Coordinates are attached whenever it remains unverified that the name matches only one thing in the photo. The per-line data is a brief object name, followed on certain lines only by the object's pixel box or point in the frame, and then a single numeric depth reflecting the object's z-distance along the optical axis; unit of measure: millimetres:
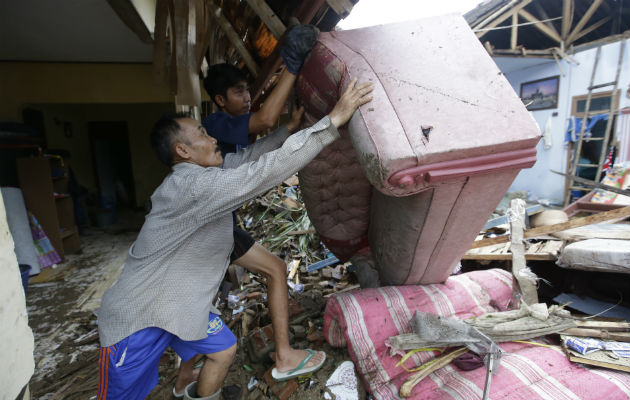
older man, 1371
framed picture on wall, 7605
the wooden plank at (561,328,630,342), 1823
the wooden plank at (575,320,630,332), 1919
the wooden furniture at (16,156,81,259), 4484
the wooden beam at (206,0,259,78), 2188
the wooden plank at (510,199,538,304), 2287
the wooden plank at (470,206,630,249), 2969
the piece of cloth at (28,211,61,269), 4359
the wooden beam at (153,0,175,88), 2197
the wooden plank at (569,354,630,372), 1611
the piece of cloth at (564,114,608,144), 6957
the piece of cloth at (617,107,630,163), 6559
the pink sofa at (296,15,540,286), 1249
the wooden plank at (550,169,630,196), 2194
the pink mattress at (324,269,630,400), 1543
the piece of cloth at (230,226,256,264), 2027
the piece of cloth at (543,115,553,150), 7738
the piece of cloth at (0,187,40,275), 4016
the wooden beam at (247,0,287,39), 1702
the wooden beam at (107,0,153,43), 2754
